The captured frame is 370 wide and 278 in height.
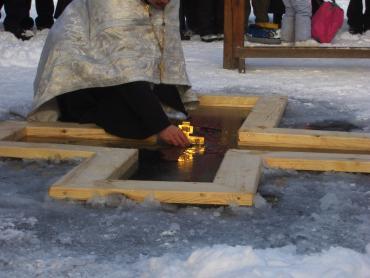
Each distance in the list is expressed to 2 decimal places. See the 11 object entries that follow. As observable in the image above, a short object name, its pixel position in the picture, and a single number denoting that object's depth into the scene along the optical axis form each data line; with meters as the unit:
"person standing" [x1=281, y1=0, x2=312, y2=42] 12.31
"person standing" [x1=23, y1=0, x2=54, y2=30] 14.31
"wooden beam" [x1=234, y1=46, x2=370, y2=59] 9.92
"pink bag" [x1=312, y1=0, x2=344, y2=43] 12.77
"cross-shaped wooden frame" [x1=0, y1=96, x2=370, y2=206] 4.53
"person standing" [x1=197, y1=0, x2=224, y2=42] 13.95
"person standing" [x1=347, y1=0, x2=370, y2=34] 13.98
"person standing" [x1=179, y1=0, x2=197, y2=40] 14.41
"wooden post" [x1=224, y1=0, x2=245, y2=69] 10.40
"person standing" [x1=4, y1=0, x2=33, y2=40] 13.26
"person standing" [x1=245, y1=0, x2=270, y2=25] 13.80
